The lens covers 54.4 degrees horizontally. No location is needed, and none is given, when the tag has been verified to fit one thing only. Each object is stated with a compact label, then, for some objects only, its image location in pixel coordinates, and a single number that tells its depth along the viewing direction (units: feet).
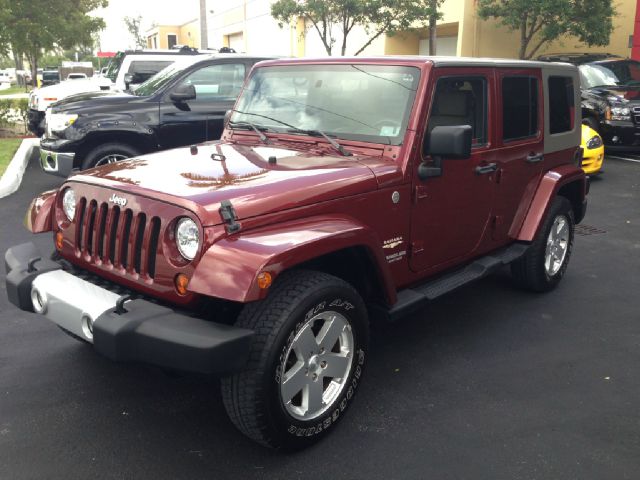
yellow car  30.50
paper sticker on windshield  11.80
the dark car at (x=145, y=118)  25.40
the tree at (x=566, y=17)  56.49
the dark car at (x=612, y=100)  36.58
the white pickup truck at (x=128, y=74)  38.75
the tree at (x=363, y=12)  65.36
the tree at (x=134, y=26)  274.98
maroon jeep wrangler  8.77
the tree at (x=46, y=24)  51.44
